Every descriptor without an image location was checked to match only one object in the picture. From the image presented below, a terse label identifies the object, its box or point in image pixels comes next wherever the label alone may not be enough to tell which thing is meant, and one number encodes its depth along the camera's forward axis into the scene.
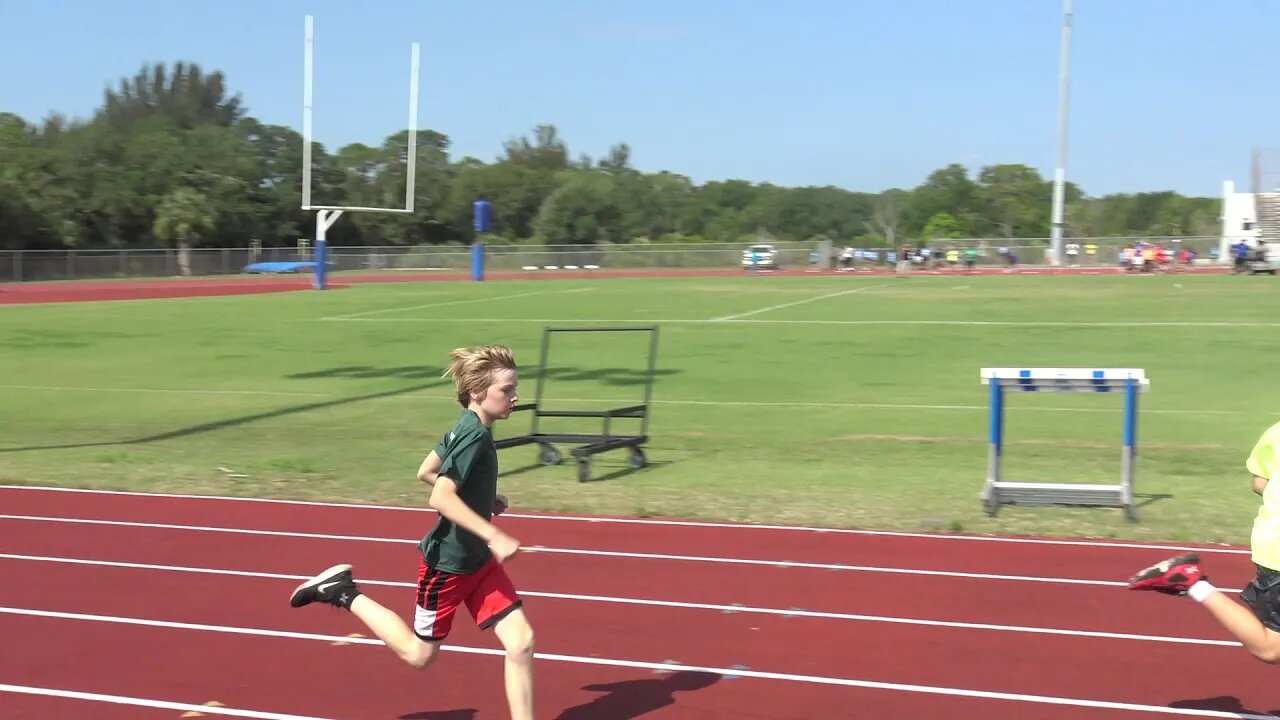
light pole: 60.88
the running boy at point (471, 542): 4.93
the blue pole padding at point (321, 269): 50.00
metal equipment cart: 12.12
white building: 63.59
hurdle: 9.91
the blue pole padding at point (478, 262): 59.12
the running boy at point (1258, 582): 4.91
